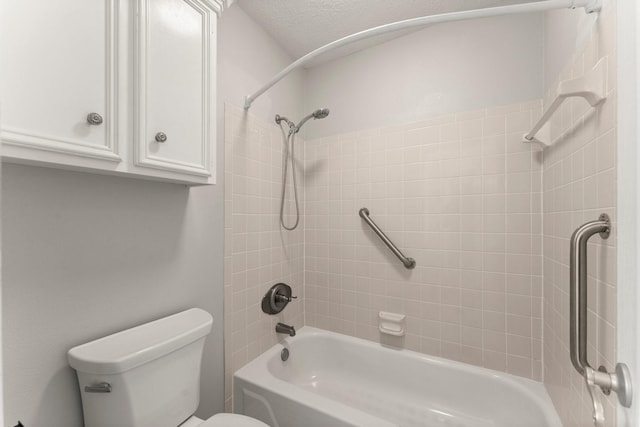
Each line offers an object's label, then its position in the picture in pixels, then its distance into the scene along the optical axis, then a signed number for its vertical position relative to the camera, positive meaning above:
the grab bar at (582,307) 0.71 -0.25
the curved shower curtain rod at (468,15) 0.94 +0.73
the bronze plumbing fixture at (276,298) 1.75 -0.51
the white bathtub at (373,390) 1.31 -0.92
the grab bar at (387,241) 1.74 -0.16
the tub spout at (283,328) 1.81 -0.70
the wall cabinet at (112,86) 0.71 +0.38
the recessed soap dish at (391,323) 1.75 -0.66
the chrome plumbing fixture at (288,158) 1.89 +0.39
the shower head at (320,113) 1.70 +0.60
